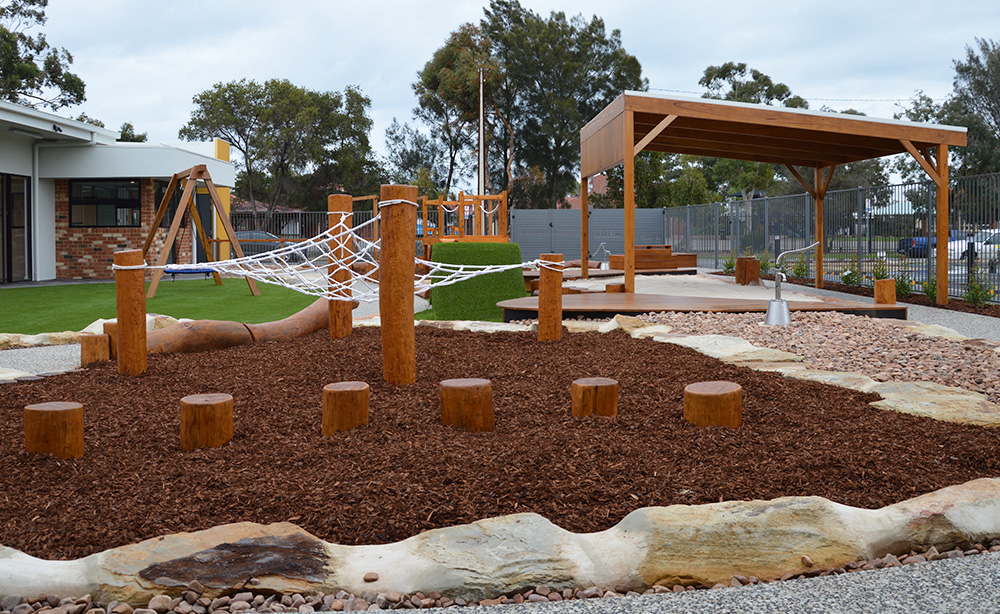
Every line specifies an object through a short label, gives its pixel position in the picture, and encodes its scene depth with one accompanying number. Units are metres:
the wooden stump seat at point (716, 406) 3.32
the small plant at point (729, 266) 16.58
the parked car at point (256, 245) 26.48
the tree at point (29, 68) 29.02
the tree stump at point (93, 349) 5.09
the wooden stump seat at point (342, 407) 3.29
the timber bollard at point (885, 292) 7.86
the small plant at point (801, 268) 14.78
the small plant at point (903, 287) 11.40
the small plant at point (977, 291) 9.98
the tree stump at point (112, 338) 5.23
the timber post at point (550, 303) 5.52
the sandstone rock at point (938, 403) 3.51
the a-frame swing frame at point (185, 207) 12.04
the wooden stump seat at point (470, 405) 3.31
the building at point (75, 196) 16.78
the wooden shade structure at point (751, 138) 9.08
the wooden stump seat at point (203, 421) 3.12
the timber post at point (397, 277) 4.09
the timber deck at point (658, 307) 7.50
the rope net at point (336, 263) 5.12
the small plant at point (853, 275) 12.75
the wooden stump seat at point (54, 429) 2.96
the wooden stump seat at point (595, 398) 3.51
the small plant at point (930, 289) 10.71
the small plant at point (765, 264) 14.87
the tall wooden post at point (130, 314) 4.60
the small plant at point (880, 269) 12.03
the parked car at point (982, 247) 10.41
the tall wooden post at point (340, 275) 5.90
